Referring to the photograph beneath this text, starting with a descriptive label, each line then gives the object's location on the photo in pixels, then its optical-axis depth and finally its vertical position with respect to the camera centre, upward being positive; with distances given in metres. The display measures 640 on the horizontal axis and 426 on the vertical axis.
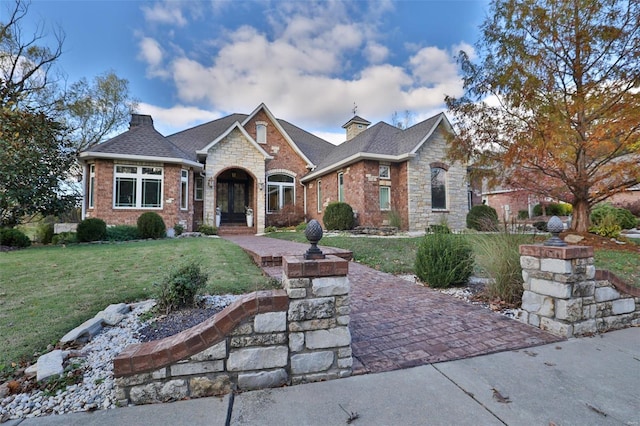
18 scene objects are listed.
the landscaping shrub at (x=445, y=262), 4.57 -0.64
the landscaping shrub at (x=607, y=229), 8.88 -0.28
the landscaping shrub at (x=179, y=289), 3.34 -0.76
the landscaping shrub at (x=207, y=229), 13.53 -0.34
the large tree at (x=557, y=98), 6.82 +3.06
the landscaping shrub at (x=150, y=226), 10.93 -0.15
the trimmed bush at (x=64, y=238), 9.97 -0.54
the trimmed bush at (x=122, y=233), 10.35 -0.38
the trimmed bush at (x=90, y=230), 9.70 -0.26
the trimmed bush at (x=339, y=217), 12.48 +0.17
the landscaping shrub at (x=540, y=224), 13.62 -0.19
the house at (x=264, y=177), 12.16 +2.08
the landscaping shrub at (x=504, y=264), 3.76 -0.58
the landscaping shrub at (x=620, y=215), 12.78 +0.21
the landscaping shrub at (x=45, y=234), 10.92 -0.42
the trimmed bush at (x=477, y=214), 12.57 +0.28
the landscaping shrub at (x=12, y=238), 9.28 -0.48
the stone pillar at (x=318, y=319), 2.13 -0.72
